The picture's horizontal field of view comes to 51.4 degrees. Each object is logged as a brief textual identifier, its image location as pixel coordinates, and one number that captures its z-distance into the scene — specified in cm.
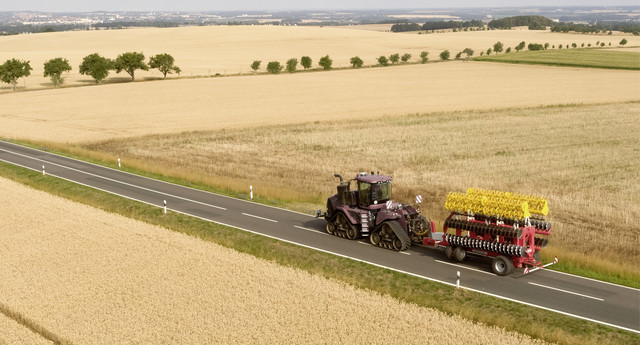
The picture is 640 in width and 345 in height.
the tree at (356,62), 13762
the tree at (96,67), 11288
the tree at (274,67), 12619
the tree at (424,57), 15004
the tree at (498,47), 17262
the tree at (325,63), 13269
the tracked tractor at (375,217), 2766
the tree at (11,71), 10700
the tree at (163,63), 11812
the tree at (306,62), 13224
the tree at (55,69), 11012
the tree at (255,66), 12769
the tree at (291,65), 12888
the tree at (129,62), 11525
